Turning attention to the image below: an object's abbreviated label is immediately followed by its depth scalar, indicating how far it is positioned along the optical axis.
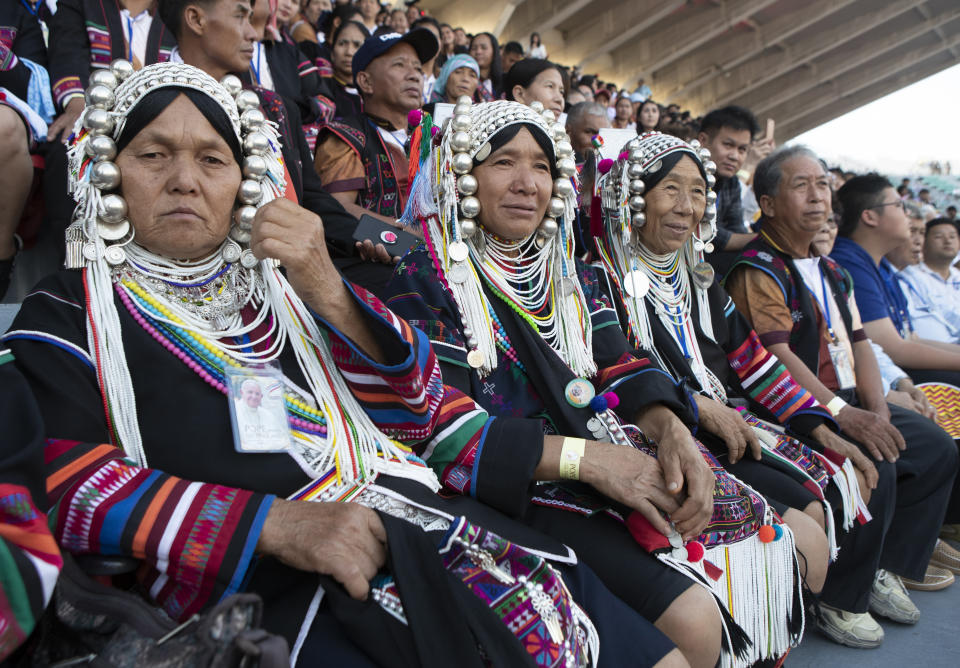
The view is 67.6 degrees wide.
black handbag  1.10
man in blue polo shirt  4.53
